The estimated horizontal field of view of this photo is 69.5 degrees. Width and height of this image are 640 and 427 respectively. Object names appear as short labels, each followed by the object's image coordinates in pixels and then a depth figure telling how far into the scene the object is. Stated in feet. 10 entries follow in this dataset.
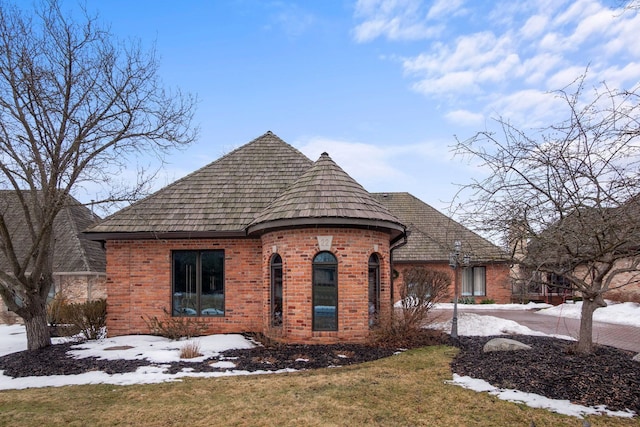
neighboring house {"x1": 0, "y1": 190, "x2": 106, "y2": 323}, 58.47
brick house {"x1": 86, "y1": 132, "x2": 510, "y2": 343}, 33.73
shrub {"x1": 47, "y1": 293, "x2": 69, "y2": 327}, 44.06
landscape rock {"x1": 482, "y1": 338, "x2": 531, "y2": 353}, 28.25
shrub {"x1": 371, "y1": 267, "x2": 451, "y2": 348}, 33.42
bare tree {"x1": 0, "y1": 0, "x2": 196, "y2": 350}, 32.24
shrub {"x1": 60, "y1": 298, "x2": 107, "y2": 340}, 38.42
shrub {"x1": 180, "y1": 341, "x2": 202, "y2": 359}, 29.28
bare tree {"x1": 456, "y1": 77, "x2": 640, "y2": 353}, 17.89
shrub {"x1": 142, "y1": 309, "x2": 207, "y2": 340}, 36.68
